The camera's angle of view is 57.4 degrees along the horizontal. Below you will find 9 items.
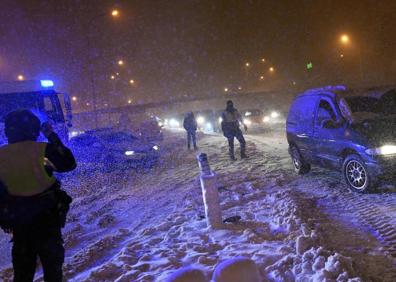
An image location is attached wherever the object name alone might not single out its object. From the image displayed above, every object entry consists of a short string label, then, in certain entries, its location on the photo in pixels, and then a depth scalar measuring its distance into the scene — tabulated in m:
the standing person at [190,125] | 17.00
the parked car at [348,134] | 6.16
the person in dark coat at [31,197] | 2.90
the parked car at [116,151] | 13.51
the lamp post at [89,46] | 22.84
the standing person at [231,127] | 12.25
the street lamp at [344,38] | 32.40
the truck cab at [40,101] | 12.20
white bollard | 5.31
